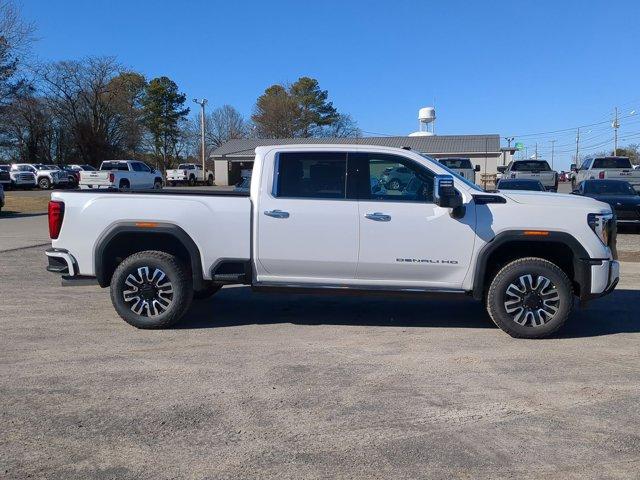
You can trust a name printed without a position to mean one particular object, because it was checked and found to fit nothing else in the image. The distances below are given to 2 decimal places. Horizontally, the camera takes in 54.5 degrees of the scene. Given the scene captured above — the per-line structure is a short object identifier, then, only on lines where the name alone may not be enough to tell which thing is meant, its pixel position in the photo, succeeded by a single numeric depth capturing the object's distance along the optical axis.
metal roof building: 45.84
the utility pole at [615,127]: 80.44
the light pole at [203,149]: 51.49
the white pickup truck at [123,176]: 28.78
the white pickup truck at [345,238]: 6.45
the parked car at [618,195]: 16.50
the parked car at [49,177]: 43.59
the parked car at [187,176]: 49.06
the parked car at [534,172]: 25.41
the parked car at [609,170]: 23.08
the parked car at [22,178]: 42.91
